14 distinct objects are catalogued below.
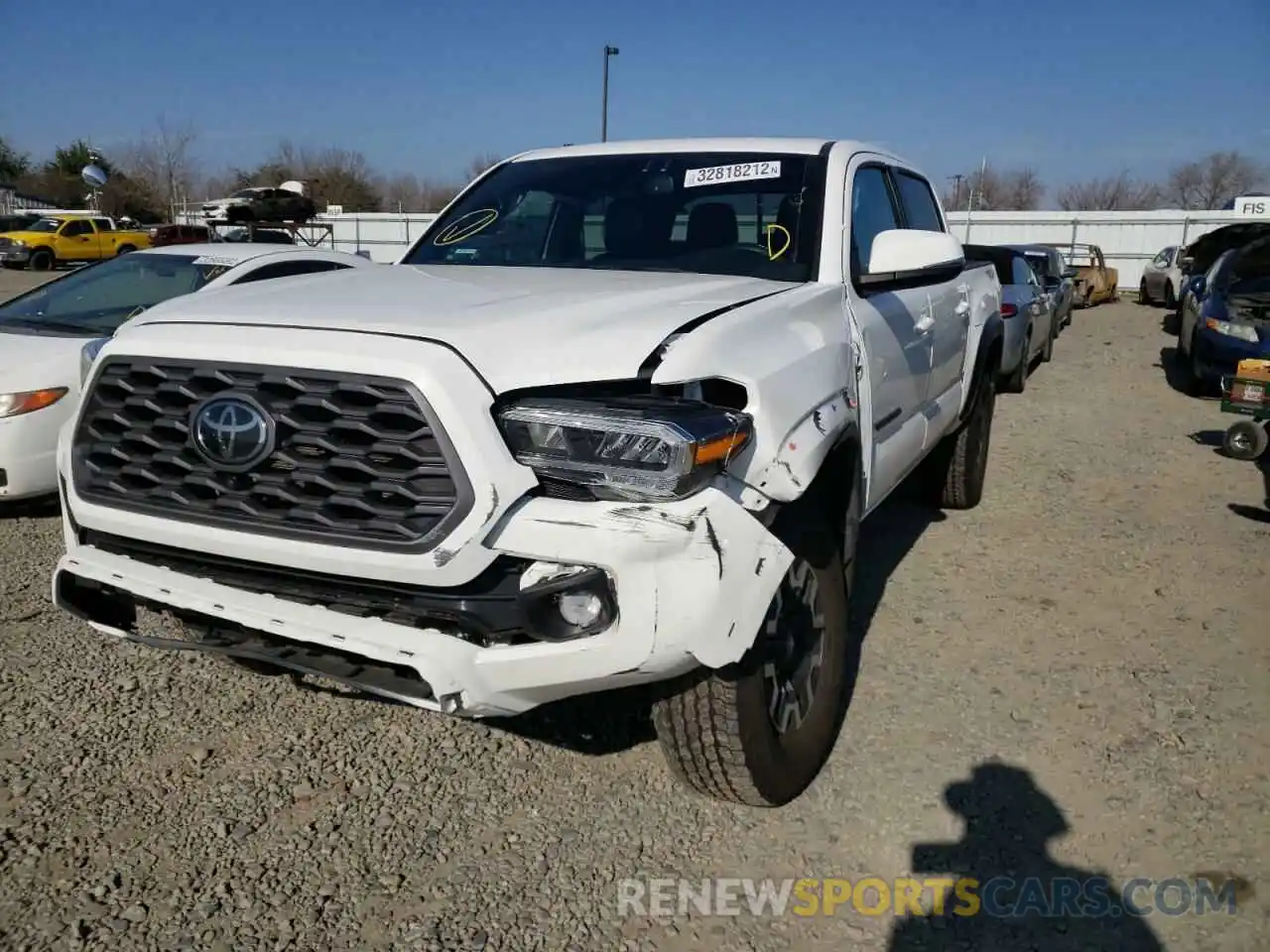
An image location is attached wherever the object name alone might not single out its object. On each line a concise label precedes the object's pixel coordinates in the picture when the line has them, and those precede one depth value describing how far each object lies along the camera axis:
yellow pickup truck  30.09
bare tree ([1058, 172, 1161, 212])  64.75
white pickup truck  2.08
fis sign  23.28
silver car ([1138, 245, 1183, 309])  21.31
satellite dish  21.05
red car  29.56
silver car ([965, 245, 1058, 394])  10.22
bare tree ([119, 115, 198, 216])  53.84
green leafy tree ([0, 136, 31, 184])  59.25
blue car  9.53
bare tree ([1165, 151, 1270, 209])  62.25
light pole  26.69
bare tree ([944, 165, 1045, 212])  63.84
